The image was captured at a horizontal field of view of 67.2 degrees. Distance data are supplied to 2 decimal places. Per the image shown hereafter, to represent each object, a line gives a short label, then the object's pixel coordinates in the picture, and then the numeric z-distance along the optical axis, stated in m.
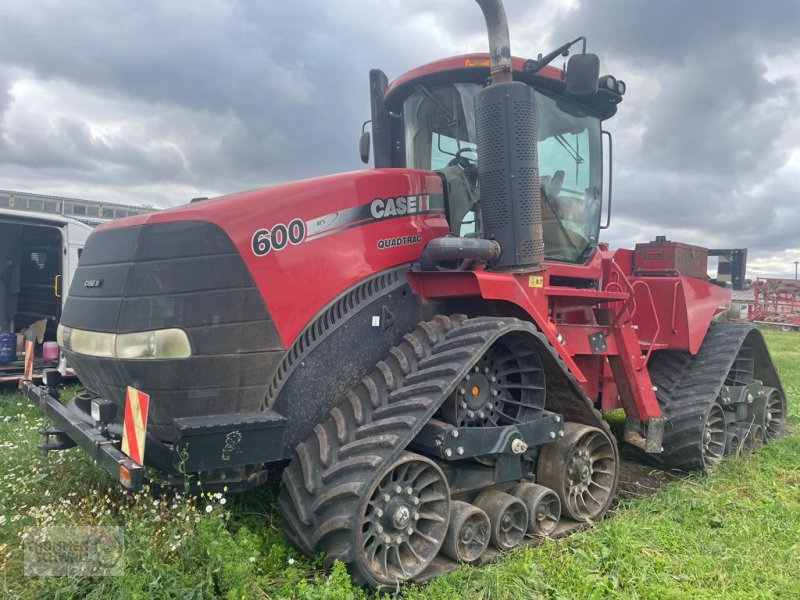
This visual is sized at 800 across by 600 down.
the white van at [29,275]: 8.47
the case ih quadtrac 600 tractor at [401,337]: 2.93
